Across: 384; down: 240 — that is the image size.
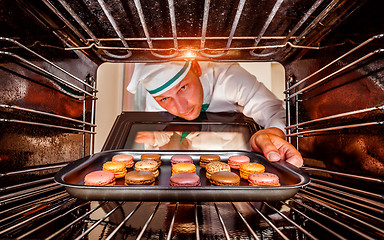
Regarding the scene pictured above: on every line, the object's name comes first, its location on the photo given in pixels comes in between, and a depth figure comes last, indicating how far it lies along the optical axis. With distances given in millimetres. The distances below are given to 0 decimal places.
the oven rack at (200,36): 619
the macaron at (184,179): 714
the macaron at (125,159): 968
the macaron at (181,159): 982
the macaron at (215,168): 886
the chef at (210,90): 1577
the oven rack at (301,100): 519
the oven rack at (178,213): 478
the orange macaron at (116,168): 878
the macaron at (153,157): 995
